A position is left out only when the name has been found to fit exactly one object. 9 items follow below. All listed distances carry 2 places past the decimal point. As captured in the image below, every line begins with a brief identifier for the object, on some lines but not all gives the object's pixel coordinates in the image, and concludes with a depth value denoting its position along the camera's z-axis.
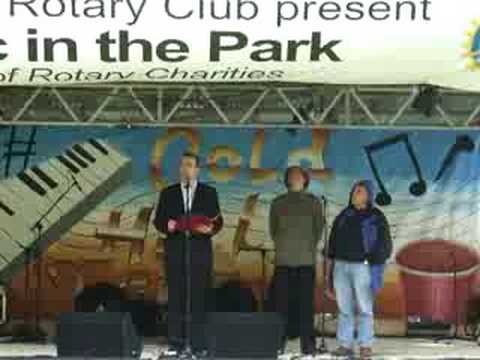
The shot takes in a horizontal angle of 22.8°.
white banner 8.66
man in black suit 9.68
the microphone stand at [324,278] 10.87
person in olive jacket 10.12
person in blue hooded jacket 9.71
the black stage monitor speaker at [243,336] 9.20
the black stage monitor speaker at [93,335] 9.23
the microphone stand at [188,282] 9.66
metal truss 9.88
